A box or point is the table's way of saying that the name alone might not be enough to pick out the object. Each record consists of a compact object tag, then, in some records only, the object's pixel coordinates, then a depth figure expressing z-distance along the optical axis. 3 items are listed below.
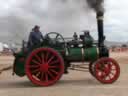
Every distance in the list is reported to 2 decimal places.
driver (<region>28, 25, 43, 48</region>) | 6.88
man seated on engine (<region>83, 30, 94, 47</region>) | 6.90
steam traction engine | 6.67
